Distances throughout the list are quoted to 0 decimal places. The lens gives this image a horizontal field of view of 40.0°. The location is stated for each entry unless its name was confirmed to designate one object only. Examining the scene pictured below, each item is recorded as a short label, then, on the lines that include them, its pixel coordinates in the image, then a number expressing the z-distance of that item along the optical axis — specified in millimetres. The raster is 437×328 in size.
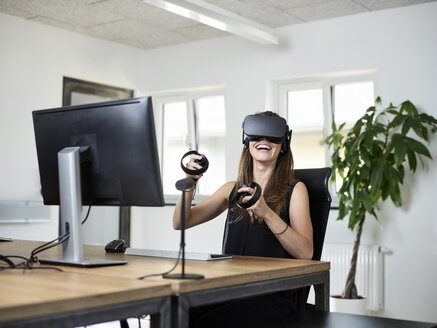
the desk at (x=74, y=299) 1220
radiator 4785
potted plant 4355
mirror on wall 5801
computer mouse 2455
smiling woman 2123
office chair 2544
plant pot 4520
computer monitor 1933
